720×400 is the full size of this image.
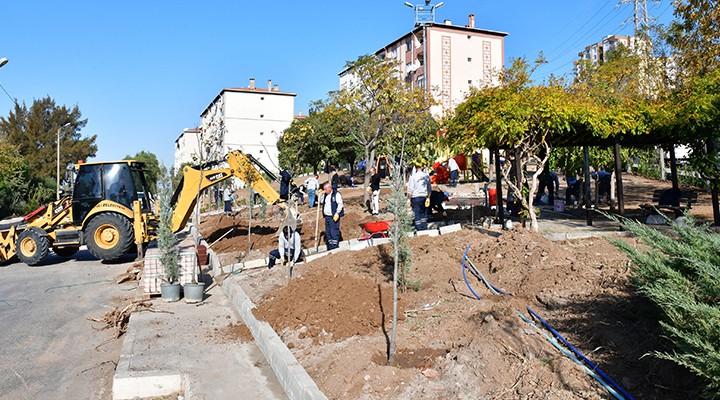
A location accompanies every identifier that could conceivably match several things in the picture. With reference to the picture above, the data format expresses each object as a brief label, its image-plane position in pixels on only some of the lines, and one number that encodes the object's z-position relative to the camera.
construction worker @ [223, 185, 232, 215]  24.64
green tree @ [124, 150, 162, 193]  16.50
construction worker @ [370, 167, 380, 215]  17.41
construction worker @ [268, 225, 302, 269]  10.36
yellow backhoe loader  13.88
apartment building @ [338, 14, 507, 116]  55.31
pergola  12.14
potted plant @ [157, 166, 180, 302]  9.16
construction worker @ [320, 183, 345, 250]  11.90
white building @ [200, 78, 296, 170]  72.38
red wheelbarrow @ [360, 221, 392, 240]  11.80
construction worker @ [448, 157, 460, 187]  25.27
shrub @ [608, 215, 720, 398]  3.39
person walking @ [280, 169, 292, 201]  14.72
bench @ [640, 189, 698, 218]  12.71
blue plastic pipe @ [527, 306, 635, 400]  4.11
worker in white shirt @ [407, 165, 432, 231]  12.04
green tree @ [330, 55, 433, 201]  18.75
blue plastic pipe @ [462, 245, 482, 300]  7.27
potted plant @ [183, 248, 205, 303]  9.12
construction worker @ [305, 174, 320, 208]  22.23
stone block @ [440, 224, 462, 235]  11.79
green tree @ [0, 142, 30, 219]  35.24
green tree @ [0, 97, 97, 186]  52.78
